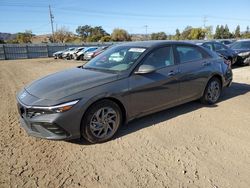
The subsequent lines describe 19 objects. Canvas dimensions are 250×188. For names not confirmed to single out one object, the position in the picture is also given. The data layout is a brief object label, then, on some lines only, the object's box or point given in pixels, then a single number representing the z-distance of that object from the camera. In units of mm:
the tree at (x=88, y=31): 92231
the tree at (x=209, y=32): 76188
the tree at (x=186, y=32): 81038
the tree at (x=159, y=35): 86894
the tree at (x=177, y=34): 85125
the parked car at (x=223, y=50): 10750
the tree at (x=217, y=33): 78312
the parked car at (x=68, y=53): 25316
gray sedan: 3137
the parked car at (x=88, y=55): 20180
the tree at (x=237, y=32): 80212
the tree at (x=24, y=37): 68819
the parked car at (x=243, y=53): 11539
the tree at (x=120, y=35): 76088
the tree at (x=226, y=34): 78000
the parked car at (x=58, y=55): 27606
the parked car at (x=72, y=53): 24600
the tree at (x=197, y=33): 72750
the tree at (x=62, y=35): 73250
